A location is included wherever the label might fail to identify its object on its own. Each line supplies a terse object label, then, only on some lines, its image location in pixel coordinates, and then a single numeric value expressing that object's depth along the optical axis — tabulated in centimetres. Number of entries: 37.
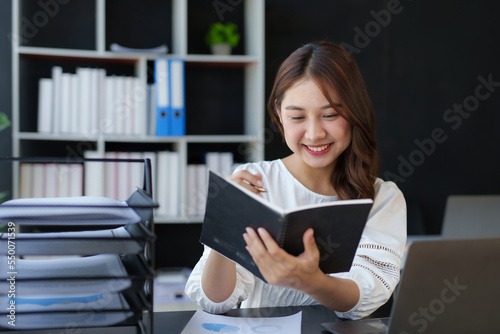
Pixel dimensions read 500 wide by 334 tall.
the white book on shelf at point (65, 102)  281
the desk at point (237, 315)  109
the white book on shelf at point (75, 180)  281
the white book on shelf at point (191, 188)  300
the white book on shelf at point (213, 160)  304
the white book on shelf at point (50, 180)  278
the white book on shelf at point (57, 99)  281
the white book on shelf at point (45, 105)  280
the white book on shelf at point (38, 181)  276
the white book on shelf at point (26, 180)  274
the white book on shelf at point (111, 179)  286
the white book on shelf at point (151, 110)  291
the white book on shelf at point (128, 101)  290
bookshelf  289
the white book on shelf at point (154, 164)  295
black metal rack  85
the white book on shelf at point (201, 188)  301
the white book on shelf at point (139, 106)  290
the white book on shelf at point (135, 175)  288
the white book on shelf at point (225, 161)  306
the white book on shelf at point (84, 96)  284
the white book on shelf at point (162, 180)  296
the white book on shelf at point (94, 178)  282
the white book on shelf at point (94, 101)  285
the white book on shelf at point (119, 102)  289
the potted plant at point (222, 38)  309
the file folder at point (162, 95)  286
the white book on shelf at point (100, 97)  286
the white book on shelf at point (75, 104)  283
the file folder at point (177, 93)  288
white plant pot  311
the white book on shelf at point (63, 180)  280
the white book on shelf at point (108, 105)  288
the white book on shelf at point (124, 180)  287
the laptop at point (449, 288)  93
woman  131
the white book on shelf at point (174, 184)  296
